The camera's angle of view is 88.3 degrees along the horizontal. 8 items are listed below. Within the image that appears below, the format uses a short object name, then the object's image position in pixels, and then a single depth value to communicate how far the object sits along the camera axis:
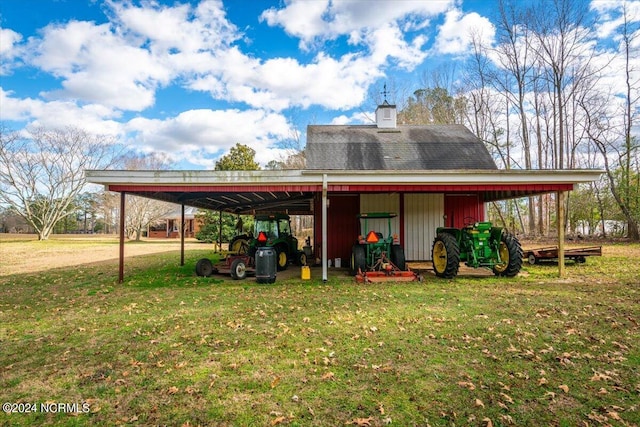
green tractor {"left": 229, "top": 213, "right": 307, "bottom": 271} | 9.94
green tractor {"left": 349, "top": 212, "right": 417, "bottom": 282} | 8.17
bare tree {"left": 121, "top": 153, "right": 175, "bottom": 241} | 29.08
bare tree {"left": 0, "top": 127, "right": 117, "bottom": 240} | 26.14
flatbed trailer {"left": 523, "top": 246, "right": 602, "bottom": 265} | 9.98
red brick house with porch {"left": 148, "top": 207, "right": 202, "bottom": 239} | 35.16
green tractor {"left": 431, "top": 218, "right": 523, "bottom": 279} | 7.96
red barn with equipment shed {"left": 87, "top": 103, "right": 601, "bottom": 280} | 7.83
